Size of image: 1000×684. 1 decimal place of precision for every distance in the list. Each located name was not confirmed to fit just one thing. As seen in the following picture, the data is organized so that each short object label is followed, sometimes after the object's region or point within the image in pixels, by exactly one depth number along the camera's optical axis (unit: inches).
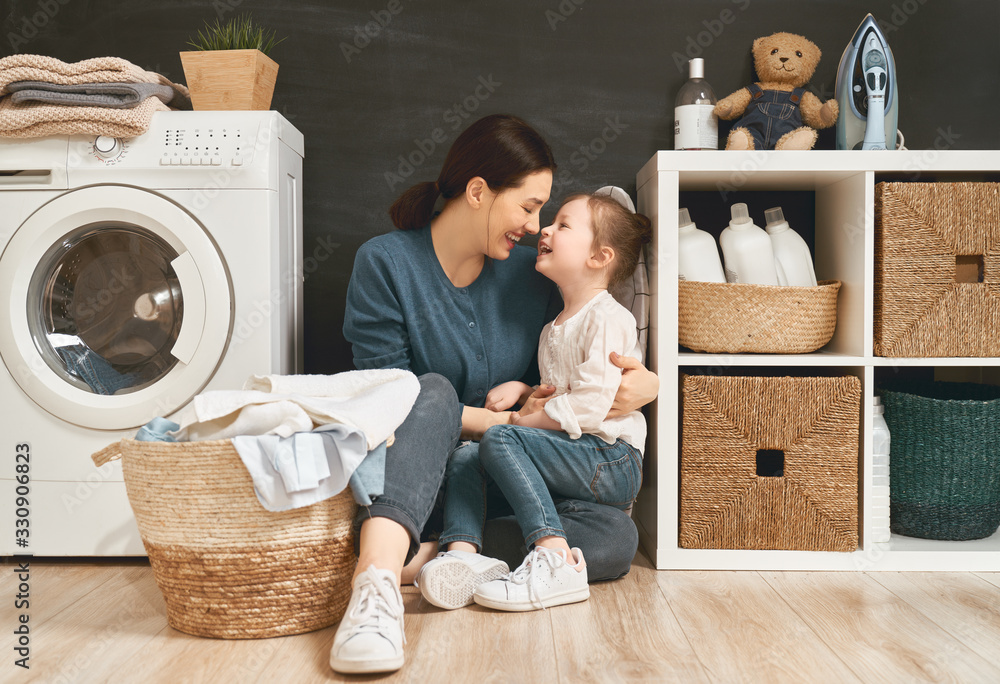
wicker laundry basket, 43.3
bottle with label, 68.6
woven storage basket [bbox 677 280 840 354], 58.6
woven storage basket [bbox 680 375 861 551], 58.5
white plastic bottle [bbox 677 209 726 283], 61.7
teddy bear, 69.5
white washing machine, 59.1
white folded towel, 44.4
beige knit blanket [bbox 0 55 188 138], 58.3
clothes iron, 63.5
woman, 54.9
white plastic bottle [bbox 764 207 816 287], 62.3
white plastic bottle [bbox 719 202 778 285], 61.7
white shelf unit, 58.5
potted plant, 63.6
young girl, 49.6
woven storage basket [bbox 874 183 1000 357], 58.2
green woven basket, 58.8
